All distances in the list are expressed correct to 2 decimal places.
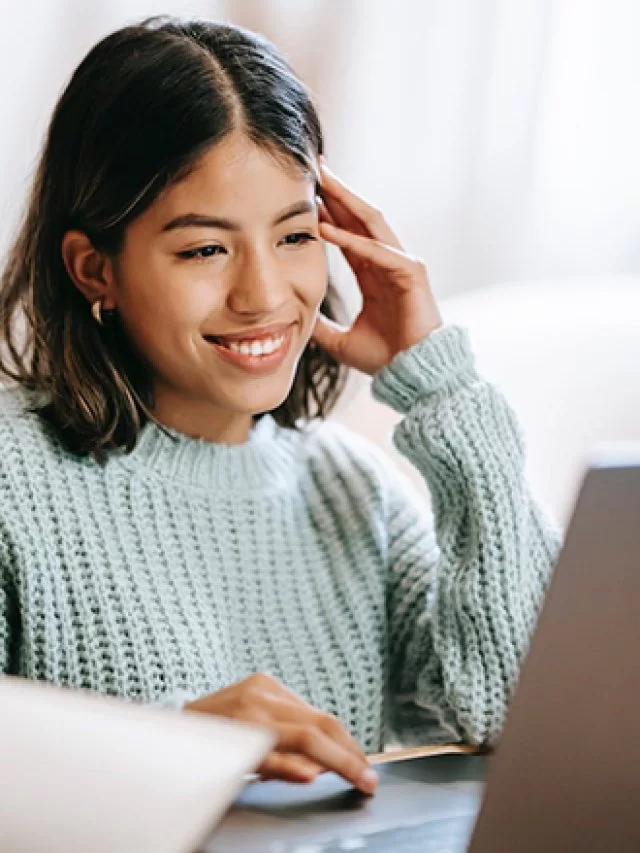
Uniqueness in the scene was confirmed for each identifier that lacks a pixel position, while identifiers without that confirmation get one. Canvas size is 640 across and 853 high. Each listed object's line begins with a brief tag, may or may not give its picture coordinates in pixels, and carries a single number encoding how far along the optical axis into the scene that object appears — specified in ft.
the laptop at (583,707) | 2.80
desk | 3.38
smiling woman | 4.06
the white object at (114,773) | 2.24
